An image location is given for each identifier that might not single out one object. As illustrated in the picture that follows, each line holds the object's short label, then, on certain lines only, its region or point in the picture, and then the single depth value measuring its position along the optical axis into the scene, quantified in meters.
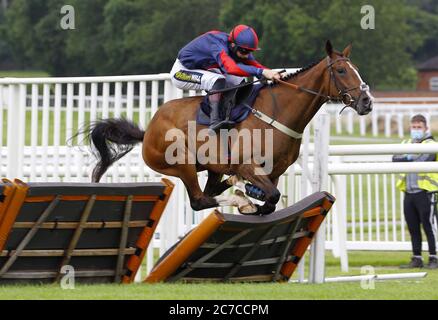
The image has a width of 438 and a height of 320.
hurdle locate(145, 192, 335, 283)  15.36
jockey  17.66
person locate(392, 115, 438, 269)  23.00
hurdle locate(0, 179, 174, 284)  14.49
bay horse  17.25
